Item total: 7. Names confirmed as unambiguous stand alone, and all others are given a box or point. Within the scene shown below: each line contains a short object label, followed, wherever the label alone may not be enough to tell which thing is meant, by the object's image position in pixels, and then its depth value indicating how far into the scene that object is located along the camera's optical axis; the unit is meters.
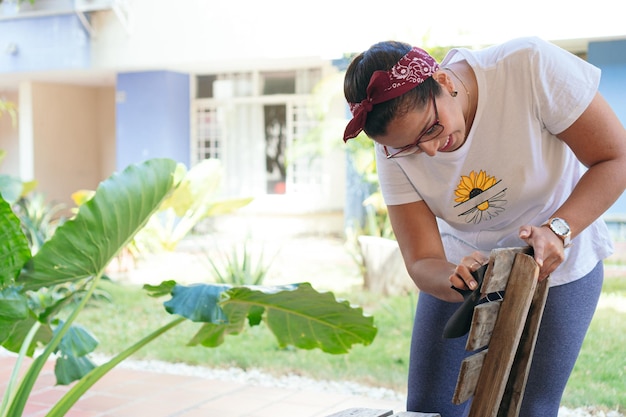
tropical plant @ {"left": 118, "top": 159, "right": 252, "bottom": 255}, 7.19
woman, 1.85
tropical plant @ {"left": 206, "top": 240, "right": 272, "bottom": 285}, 7.27
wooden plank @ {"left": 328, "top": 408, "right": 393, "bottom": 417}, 1.78
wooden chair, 1.59
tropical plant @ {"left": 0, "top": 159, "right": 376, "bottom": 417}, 2.72
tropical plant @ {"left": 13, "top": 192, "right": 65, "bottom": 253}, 7.98
